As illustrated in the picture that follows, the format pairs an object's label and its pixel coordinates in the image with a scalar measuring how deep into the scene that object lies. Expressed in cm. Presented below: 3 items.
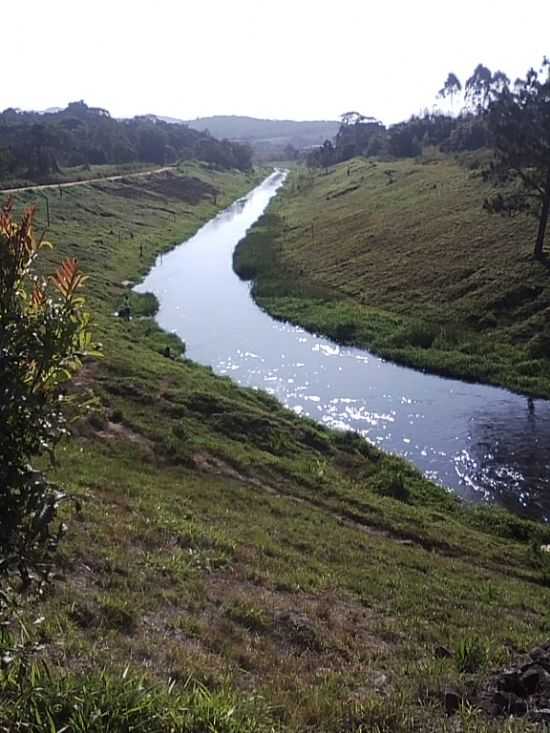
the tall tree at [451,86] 18450
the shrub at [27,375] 462
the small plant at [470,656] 1000
